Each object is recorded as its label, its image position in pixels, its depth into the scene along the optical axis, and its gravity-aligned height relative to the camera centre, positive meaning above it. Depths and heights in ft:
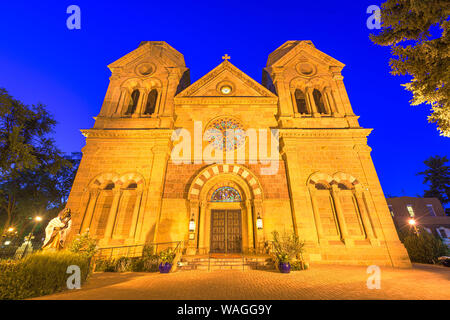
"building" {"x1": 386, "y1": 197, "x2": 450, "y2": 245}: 92.12 +14.67
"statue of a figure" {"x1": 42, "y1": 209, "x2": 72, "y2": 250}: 25.90 +1.56
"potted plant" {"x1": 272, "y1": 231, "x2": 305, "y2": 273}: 29.07 -1.11
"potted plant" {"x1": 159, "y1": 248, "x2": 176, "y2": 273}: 29.66 -2.41
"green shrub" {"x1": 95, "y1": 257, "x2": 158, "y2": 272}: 32.48 -3.42
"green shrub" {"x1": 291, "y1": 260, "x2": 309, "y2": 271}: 31.04 -3.38
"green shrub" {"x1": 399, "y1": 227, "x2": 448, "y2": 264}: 42.24 -0.91
